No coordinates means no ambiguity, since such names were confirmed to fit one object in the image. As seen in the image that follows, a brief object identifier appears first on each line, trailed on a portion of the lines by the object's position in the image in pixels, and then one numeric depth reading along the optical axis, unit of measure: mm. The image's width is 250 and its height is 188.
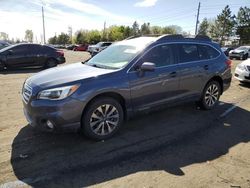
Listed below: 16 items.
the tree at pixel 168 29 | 63334
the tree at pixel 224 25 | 47862
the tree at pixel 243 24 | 44079
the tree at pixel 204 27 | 58862
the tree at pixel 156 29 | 65978
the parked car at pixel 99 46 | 20762
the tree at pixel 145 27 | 68902
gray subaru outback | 2975
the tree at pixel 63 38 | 75478
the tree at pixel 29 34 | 97509
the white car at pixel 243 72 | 6812
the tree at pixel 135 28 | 67593
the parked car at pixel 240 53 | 19978
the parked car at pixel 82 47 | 35501
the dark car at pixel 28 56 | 9516
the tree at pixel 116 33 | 57298
